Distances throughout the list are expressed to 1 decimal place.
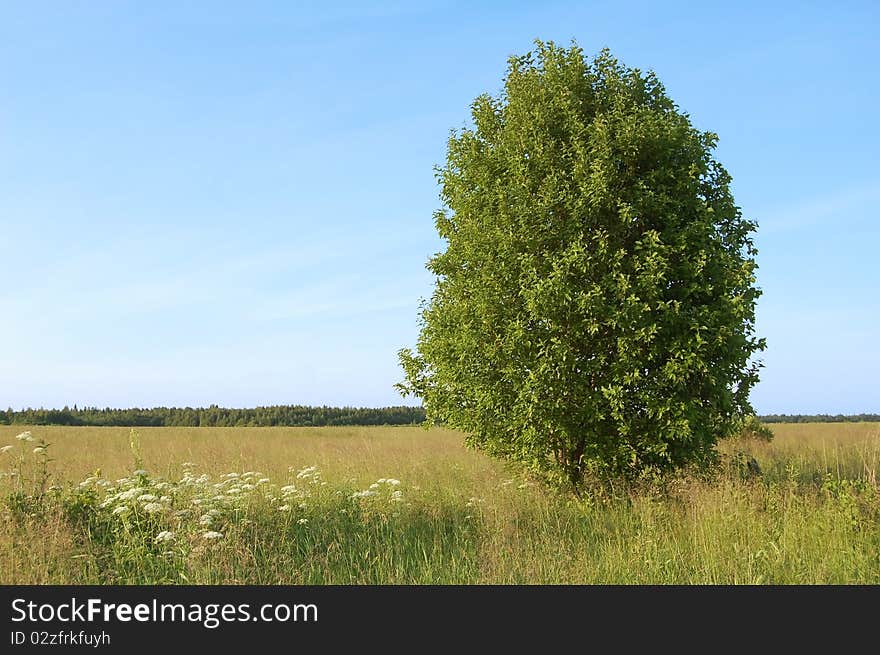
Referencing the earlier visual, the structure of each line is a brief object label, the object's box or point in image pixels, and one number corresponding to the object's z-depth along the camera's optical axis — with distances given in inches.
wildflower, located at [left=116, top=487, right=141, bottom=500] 346.9
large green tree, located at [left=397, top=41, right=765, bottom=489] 458.0
